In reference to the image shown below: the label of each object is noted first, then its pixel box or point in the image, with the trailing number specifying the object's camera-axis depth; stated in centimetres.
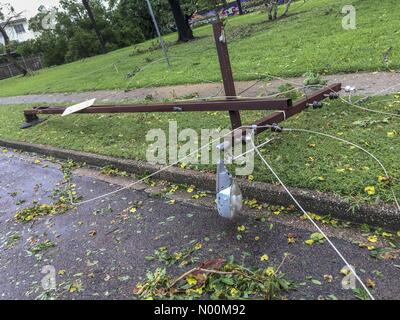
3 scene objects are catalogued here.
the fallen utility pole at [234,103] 420
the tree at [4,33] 2969
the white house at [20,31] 6059
